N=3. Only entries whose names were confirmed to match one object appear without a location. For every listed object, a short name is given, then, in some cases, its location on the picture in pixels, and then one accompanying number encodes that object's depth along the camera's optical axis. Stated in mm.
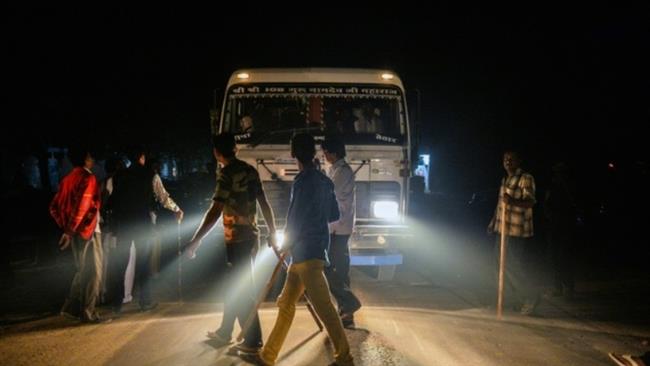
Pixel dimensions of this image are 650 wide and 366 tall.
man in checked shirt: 7309
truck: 8734
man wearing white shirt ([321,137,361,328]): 6574
